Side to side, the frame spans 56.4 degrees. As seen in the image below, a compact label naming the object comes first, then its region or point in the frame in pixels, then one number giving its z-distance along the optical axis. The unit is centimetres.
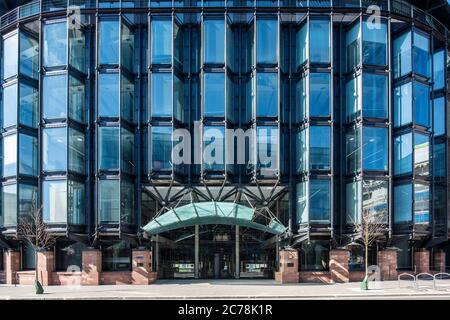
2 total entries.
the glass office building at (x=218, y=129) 2919
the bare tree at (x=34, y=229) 2744
